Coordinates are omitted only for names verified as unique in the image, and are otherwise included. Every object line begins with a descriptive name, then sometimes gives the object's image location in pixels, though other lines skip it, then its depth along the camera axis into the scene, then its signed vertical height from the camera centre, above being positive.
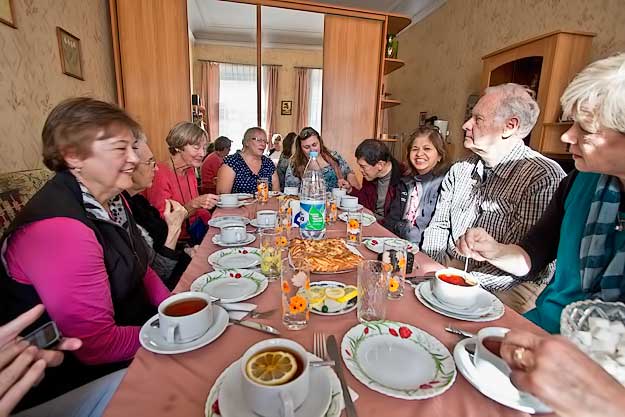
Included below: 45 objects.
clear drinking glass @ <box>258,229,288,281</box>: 0.98 -0.37
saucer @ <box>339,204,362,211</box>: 1.93 -0.41
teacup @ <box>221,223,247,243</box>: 1.25 -0.39
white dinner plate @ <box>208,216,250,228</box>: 1.51 -0.41
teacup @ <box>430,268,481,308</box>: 0.79 -0.37
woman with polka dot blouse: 2.64 -0.27
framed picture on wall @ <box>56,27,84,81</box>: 2.07 +0.53
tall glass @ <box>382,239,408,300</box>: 0.84 -0.36
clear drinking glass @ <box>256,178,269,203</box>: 2.06 -0.36
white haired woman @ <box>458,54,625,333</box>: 0.79 -0.22
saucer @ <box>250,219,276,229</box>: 1.44 -0.41
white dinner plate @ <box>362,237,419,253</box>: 1.22 -0.41
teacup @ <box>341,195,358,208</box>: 1.93 -0.37
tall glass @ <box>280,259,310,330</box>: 0.73 -0.38
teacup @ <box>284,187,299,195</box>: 2.37 -0.39
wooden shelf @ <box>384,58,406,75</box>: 3.75 +0.96
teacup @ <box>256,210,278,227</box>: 1.48 -0.38
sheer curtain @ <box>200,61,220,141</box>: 5.32 +0.72
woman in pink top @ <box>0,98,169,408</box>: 0.74 -0.31
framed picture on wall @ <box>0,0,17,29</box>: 1.53 +0.56
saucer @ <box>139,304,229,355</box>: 0.62 -0.42
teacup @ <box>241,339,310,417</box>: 0.45 -0.37
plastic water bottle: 1.26 -0.32
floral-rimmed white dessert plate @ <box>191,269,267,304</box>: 0.85 -0.42
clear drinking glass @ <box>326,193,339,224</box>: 1.69 -0.40
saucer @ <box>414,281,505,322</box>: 0.75 -0.40
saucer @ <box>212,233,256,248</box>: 1.23 -0.42
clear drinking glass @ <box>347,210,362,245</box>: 1.31 -0.38
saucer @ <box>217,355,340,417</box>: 0.48 -0.41
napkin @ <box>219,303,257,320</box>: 0.75 -0.42
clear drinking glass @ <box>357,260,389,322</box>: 0.77 -0.37
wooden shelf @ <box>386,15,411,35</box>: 3.62 +1.41
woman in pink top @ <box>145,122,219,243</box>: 2.02 -0.29
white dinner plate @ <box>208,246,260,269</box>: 1.04 -0.42
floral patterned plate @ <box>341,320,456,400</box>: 0.55 -0.41
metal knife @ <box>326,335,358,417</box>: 0.49 -0.41
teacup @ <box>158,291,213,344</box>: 0.63 -0.38
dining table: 0.51 -0.43
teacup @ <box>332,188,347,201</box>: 2.09 -0.35
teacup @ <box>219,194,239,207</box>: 1.94 -0.39
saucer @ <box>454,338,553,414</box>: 0.50 -0.41
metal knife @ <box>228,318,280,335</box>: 0.70 -0.42
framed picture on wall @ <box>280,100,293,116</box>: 5.74 +0.55
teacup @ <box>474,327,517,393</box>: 0.54 -0.37
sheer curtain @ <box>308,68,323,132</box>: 4.08 +0.59
